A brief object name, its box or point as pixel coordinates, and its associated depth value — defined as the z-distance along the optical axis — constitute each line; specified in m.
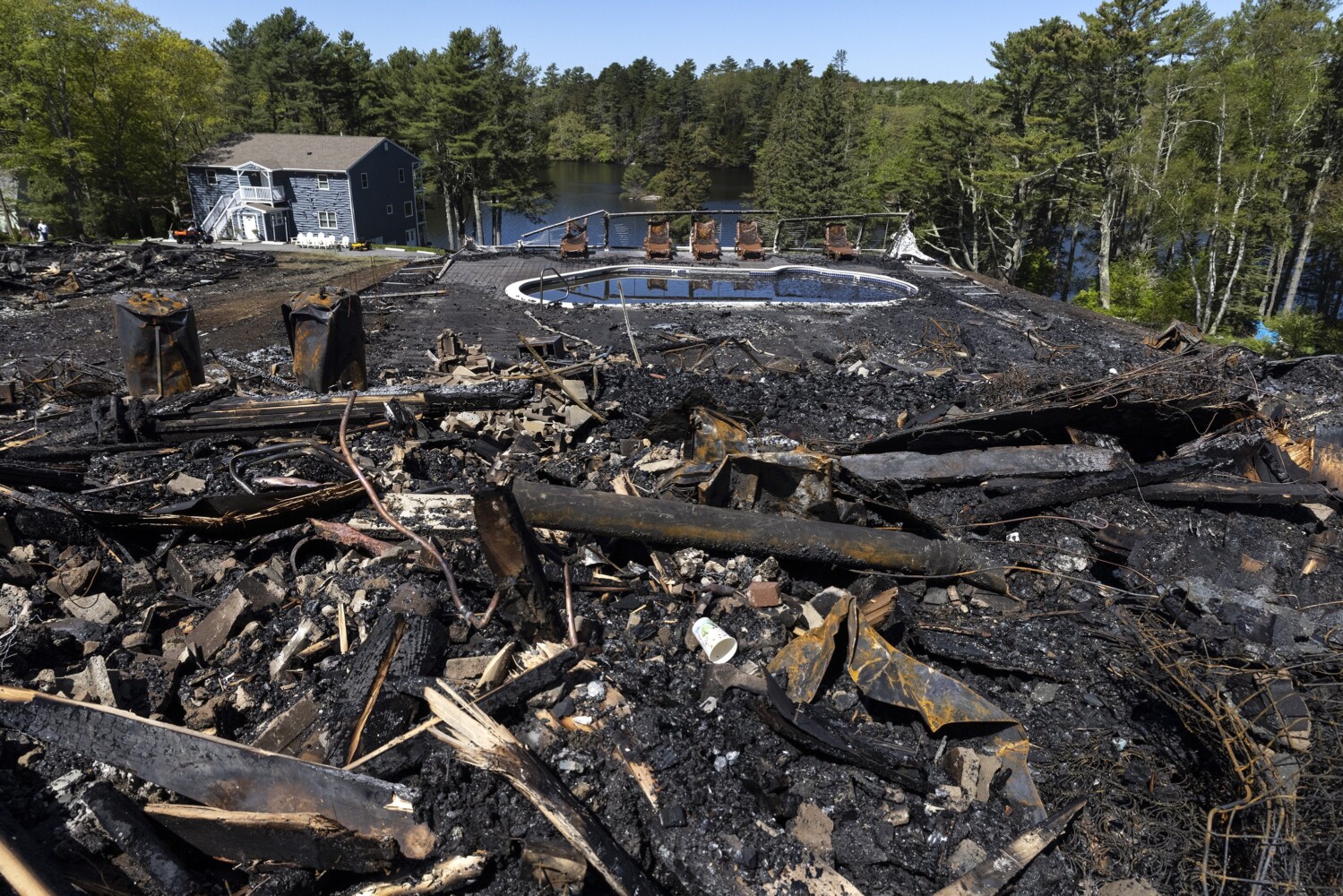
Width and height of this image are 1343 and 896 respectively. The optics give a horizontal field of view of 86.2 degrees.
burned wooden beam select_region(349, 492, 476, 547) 5.07
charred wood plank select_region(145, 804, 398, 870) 2.94
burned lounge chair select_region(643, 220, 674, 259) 20.08
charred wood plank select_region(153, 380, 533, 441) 6.77
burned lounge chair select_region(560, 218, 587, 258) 19.98
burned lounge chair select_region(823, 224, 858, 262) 21.23
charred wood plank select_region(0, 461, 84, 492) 5.54
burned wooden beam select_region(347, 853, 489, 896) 2.83
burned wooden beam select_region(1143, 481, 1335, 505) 5.76
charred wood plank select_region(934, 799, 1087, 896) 3.02
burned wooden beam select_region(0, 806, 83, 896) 2.59
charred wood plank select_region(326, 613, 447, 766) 3.40
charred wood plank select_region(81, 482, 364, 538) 5.12
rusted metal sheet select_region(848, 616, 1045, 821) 3.57
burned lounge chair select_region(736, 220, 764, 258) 20.89
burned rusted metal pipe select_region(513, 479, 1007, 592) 4.81
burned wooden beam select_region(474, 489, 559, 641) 4.09
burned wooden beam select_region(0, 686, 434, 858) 3.07
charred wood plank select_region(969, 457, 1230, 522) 5.83
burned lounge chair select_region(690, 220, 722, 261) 20.23
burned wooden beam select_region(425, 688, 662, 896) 2.87
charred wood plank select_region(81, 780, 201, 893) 2.85
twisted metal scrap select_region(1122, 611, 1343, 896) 2.76
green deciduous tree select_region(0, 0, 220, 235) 33.81
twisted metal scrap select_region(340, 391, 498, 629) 4.23
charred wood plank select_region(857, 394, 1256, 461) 6.43
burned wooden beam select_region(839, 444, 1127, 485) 6.10
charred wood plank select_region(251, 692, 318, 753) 3.46
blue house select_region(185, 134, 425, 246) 35.09
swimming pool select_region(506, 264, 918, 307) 16.52
